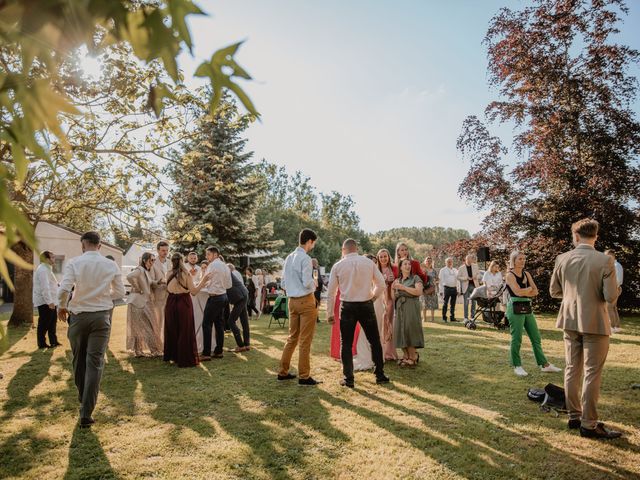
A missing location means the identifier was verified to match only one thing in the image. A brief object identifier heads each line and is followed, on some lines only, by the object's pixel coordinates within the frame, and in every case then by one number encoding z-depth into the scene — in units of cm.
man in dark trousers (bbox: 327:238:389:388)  675
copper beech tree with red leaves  1689
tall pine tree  2392
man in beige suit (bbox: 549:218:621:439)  455
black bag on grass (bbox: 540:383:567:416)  540
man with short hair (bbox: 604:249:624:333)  1172
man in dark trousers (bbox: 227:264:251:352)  973
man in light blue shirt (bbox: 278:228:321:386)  679
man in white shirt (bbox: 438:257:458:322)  1500
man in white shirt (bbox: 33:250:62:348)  1005
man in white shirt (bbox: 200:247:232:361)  885
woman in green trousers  705
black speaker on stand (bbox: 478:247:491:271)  1633
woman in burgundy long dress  820
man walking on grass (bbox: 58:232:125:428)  501
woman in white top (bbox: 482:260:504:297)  1364
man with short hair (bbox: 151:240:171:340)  946
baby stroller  1330
